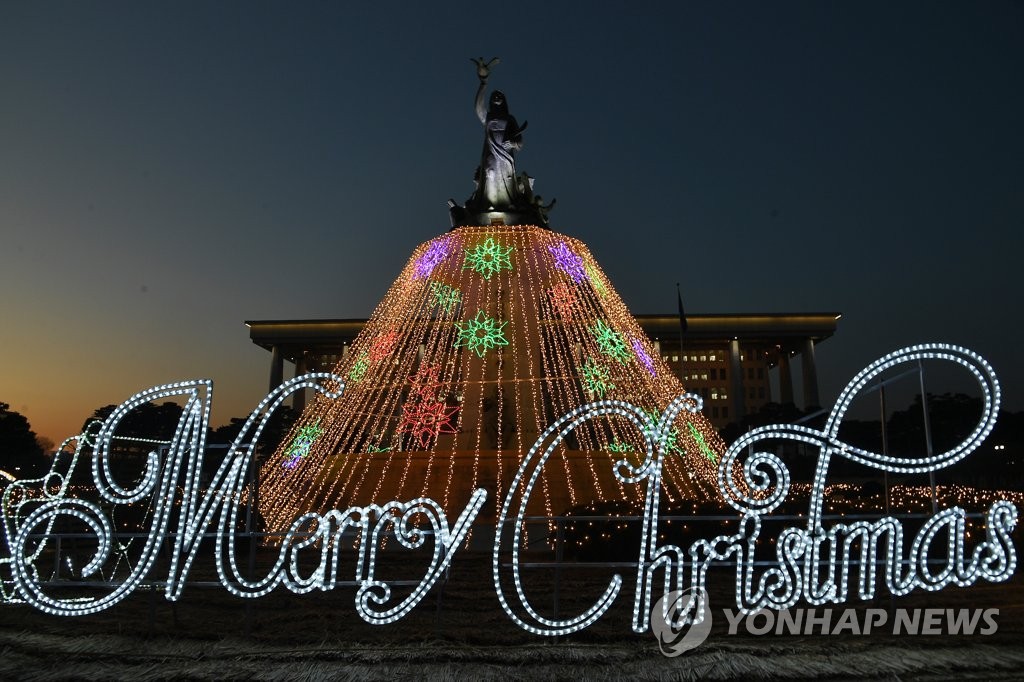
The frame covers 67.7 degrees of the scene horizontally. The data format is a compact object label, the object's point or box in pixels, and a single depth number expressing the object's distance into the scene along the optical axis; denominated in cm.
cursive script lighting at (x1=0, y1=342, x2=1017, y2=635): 723
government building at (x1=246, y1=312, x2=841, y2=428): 7144
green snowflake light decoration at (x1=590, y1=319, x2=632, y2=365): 2019
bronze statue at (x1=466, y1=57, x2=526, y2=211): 2283
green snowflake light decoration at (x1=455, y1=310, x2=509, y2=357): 2145
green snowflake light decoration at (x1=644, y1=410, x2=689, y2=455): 1502
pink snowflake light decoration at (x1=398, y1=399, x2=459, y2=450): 1997
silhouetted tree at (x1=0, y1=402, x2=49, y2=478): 4075
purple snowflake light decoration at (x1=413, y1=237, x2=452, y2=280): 2133
